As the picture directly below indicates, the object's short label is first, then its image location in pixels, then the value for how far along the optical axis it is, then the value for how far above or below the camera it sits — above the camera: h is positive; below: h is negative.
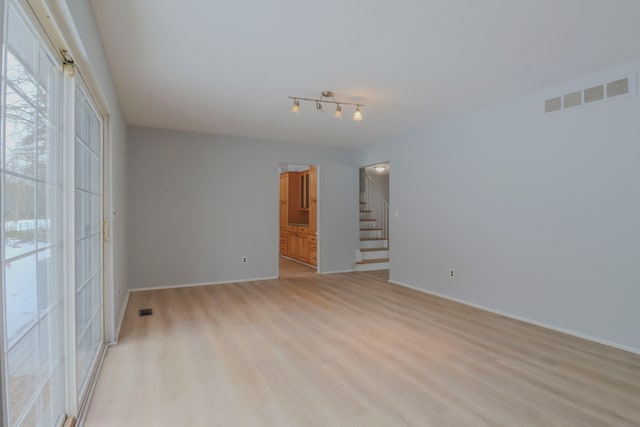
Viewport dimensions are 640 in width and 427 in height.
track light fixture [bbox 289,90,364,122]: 3.83 +1.27
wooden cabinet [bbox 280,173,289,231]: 9.23 +0.29
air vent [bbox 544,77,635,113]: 3.06 +1.09
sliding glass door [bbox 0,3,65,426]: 1.17 -0.07
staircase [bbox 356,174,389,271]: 7.21 -0.46
